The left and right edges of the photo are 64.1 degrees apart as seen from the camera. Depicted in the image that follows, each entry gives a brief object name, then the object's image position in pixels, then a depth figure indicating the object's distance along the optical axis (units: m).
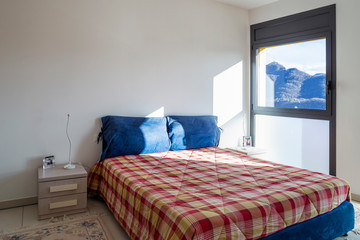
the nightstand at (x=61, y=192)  2.71
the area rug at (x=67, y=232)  2.36
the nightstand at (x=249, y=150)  3.89
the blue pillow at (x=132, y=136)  3.24
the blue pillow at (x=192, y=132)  3.66
